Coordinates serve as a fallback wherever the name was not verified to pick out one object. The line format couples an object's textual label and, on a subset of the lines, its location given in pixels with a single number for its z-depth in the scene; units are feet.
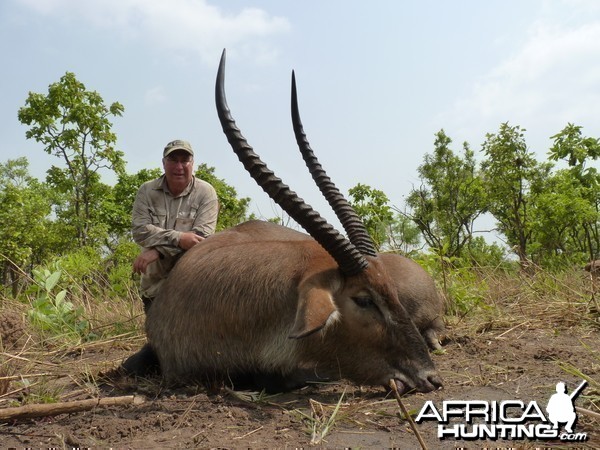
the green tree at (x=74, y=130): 57.26
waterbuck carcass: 12.88
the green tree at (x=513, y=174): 50.60
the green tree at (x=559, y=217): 41.29
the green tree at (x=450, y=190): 66.74
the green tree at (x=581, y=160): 41.06
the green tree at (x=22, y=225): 58.54
